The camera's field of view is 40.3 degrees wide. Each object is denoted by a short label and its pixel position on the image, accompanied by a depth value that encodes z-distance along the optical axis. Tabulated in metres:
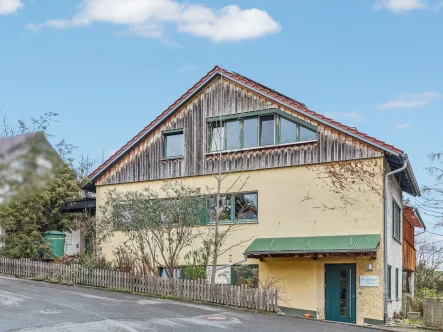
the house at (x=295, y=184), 20.50
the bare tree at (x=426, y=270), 34.12
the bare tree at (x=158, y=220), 21.77
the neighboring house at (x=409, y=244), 27.17
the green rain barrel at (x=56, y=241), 27.55
